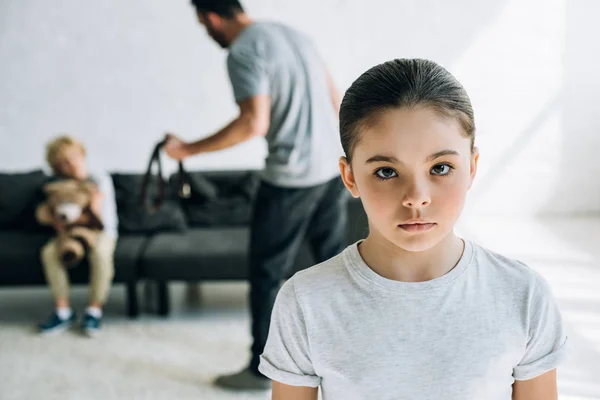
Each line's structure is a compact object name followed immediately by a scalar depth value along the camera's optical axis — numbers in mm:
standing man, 2338
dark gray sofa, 3533
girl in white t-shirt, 793
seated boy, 3482
